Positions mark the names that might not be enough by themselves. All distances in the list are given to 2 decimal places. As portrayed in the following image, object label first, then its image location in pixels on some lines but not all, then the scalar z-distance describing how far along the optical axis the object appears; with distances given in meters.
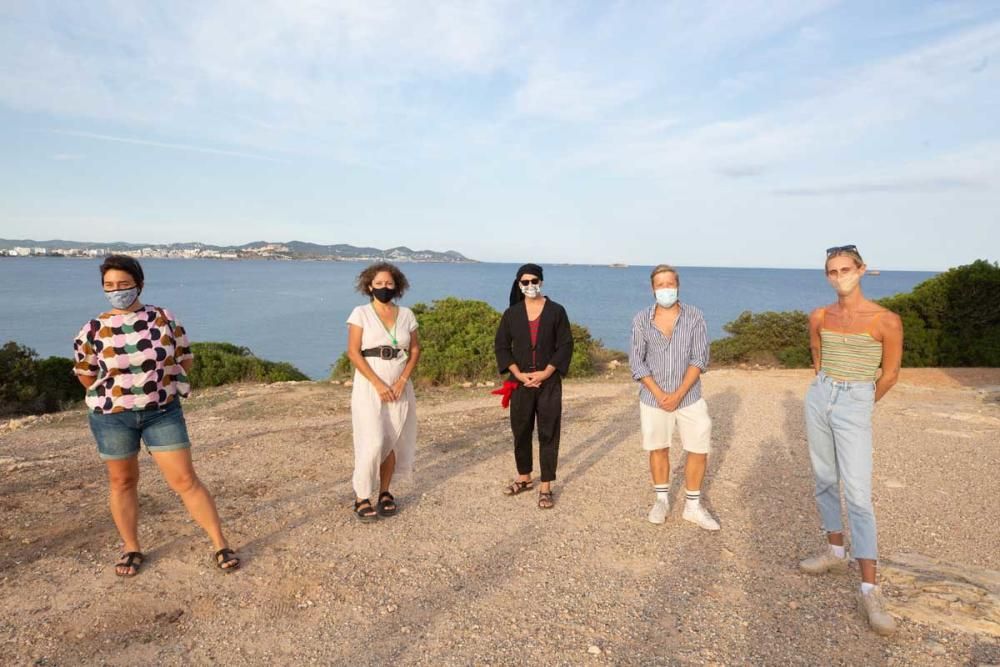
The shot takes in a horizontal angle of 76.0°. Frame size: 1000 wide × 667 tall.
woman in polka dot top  3.78
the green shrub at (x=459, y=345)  14.23
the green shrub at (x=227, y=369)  14.75
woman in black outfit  5.32
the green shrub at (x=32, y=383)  12.67
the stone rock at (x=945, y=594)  3.44
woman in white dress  4.89
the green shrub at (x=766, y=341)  16.66
